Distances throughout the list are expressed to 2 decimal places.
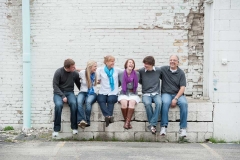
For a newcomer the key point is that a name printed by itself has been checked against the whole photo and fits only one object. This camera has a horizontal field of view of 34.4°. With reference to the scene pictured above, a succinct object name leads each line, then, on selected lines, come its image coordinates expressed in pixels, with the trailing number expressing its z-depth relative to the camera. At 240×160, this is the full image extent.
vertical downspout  9.49
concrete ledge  8.25
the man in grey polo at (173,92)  7.96
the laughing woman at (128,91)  8.01
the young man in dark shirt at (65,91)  7.98
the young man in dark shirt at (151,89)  7.95
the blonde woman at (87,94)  7.97
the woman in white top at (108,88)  8.05
